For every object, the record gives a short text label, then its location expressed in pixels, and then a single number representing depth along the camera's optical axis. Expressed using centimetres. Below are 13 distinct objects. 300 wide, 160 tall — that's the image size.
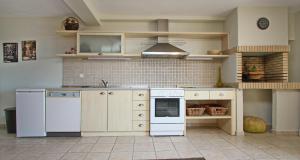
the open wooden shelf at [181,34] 310
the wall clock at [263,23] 287
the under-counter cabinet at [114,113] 279
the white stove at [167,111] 278
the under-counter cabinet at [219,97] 286
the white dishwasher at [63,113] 275
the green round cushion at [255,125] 297
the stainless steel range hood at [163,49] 299
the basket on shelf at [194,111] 291
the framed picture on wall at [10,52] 327
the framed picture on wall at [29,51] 326
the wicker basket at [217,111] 291
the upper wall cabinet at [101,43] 305
